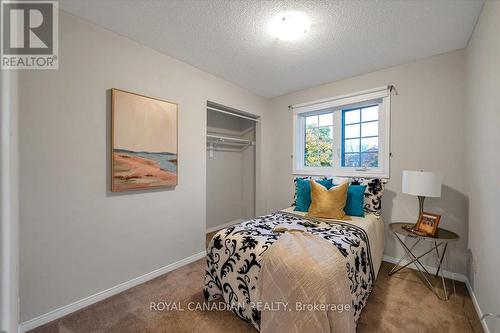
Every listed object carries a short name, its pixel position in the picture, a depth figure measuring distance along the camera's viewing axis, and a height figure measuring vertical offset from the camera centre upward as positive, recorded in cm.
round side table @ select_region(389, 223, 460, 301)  187 -86
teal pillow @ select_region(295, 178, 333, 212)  265 -36
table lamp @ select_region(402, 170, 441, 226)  196 -17
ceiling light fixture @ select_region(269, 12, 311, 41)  174 +124
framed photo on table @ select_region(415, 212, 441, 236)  196 -56
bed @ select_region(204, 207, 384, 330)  149 -74
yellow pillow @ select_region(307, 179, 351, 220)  229 -43
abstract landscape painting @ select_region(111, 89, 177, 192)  193 +22
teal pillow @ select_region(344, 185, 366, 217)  236 -41
